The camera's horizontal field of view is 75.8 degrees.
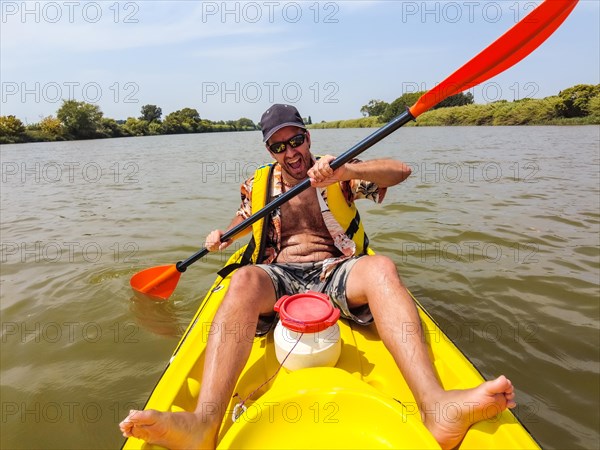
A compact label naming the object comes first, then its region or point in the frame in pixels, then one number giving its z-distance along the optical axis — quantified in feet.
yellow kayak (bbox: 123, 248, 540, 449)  4.14
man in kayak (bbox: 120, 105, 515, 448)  4.38
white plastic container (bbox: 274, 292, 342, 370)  5.39
